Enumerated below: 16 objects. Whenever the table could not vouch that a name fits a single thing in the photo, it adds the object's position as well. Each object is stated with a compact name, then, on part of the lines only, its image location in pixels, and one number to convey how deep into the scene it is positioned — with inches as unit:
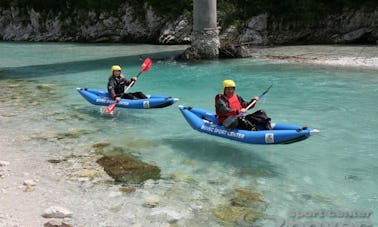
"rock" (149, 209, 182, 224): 179.5
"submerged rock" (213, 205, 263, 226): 177.9
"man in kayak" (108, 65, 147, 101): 377.2
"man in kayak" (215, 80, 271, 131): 270.7
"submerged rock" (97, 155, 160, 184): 227.8
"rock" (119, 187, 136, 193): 210.1
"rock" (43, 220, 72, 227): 170.2
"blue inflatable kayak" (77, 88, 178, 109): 352.5
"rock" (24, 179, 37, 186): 214.5
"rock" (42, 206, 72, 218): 178.5
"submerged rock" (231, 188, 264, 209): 194.7
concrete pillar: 792.3
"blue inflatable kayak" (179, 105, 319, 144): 247.9
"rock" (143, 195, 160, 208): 194.2
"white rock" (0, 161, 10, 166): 242.2
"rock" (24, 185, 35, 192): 207.0
